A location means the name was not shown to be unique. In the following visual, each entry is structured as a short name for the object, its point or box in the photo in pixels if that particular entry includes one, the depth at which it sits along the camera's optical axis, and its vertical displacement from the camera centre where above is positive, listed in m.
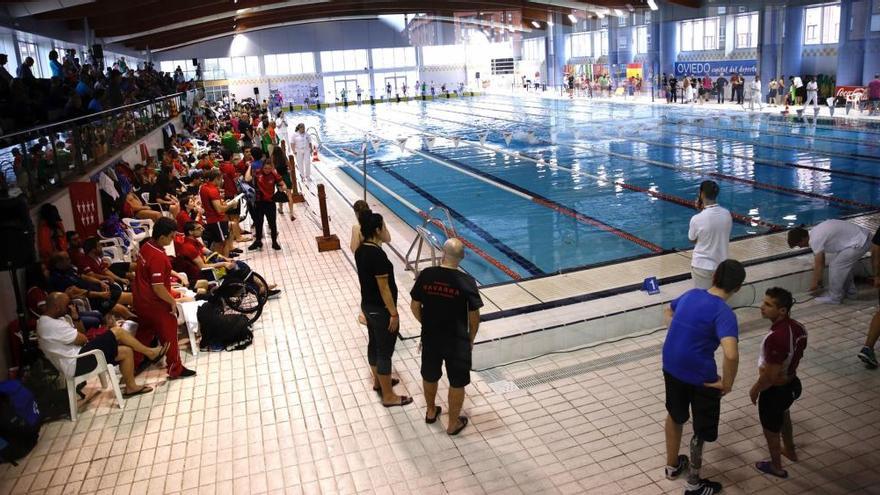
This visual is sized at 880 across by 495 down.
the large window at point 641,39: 30.70 +1.92
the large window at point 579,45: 32.12 +1.91
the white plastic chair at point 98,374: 4.69 -1.80
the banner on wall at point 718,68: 25.47 +0.34
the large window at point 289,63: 47.34 +2.75
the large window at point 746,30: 25.53 +1.68
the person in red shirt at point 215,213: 7.91 -1.22
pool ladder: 6.29 -1.53
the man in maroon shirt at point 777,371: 3.48 -1.51
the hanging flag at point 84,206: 7.76 -1.02
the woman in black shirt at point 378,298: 4.25 -1.27
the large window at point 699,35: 28.08 +1.80
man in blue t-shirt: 3.20 -1.35
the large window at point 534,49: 30.86 +1.80
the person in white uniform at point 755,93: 23.05 -0.63
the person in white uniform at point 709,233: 5.04 -1.15
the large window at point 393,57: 48.00 +2.75
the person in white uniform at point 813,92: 20.89 -0.66
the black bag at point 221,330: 5.79 -1.87
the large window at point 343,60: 47.94 +2.77
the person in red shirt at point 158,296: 5.03 -1.37
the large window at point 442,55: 27.79 +2.12
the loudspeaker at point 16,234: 4.68 -0.78
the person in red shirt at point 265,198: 8.50 -1.17
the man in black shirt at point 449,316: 3.86 -1.28
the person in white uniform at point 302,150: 12.26 -0.85
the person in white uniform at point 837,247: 5.88 -1.54
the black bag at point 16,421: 4.18 -1.85
